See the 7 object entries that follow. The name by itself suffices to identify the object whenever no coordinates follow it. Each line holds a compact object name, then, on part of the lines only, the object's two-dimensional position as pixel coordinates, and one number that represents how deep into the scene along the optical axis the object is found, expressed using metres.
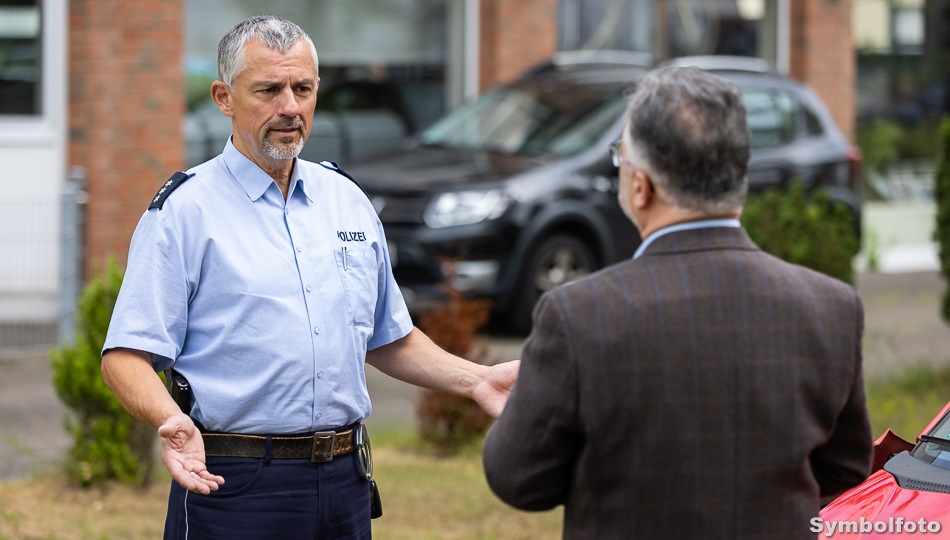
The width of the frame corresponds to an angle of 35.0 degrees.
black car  10.51
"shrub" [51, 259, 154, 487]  6.60
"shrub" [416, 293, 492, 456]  7.67
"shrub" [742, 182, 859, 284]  8.68
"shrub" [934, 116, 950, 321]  9.10
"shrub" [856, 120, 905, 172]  16.77
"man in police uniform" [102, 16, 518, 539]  3.39
